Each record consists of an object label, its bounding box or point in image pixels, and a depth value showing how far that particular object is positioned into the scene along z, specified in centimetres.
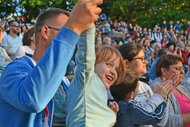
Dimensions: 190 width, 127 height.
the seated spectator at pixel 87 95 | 176
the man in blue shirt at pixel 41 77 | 156
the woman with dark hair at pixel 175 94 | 333
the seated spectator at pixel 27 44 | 515
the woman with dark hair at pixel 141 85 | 269
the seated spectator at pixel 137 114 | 265
